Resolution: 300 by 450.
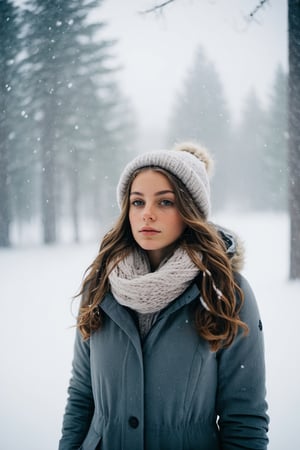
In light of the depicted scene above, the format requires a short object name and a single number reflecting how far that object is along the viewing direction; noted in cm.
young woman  123
